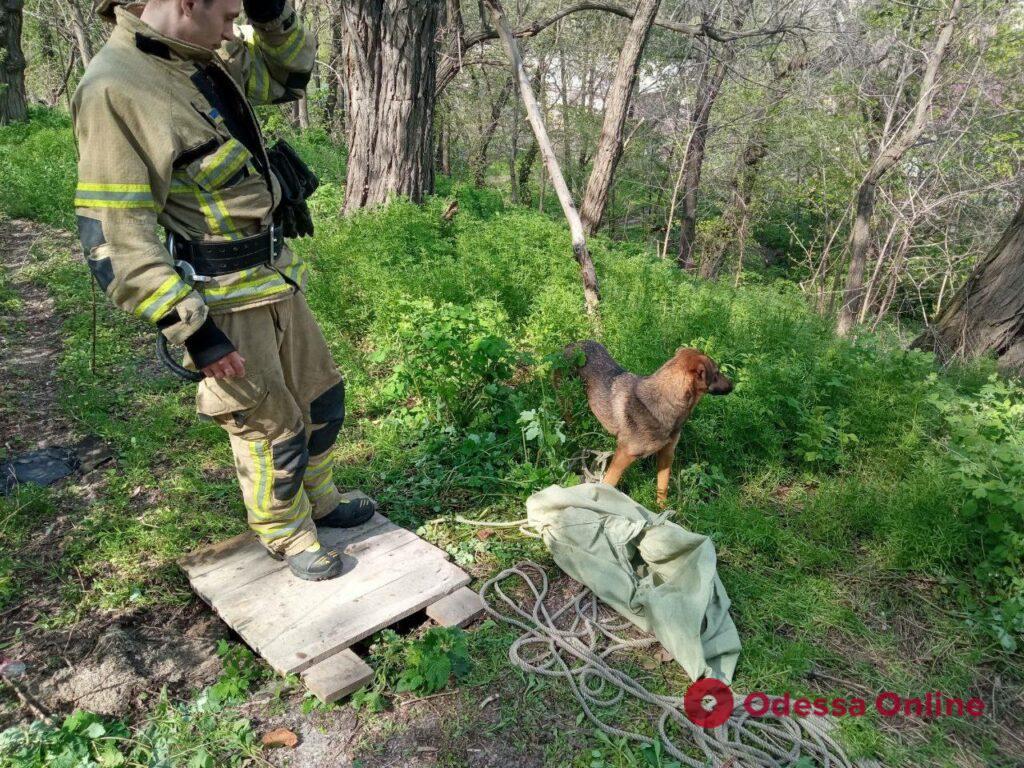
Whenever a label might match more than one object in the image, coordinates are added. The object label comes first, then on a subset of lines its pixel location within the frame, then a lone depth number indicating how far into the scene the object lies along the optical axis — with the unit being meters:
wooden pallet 2.58
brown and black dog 3.56
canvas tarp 2.76
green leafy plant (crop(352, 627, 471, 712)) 2.54
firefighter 2.19
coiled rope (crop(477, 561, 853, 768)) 2.40
